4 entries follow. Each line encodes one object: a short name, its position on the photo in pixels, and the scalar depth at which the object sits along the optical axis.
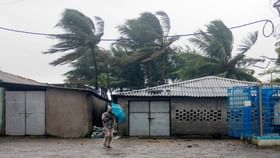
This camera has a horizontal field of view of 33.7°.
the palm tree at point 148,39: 36.94
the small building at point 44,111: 22.41
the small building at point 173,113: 24.28
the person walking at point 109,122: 16.27
